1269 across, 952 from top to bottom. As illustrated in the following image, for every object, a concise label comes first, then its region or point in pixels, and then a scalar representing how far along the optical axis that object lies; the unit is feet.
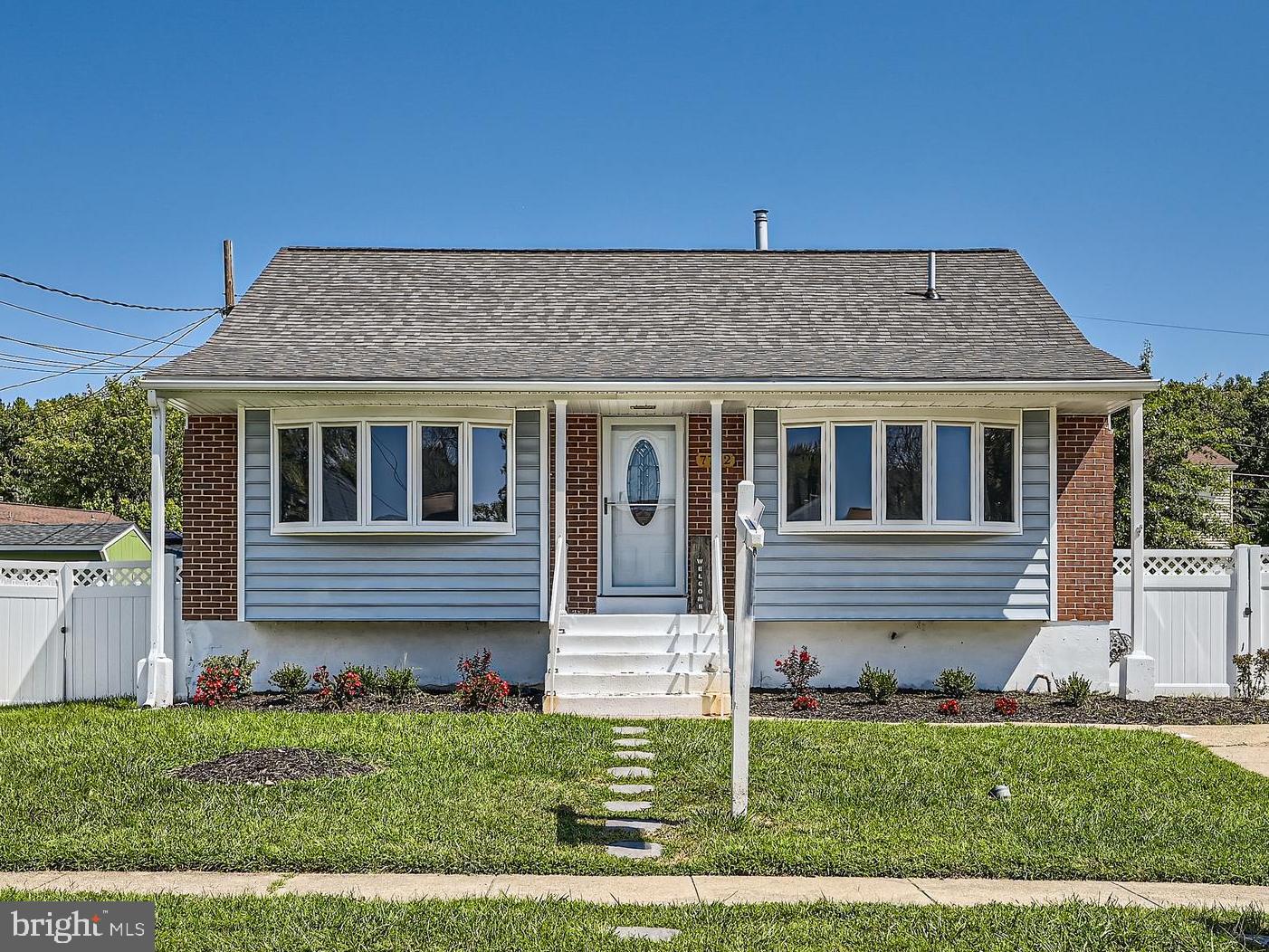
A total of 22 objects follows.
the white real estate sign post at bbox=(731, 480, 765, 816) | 22.24
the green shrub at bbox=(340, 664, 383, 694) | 38.09
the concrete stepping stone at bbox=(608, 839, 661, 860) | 19.88
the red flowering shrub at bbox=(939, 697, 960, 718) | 35.58
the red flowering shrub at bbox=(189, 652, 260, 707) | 37.04
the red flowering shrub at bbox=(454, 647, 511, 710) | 35.86
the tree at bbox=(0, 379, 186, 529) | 109.70
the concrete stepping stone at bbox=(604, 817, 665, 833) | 21.56
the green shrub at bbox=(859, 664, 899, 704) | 37.60
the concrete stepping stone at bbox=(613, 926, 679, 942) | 15.64
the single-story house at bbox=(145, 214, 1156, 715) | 38.83
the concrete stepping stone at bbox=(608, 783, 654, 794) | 24.65
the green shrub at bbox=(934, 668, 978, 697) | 38.55
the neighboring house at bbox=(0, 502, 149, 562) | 58.03
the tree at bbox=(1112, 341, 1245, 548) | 73.41
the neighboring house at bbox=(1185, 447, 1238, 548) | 83.20
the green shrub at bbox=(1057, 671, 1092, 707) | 37.52
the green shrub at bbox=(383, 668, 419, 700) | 37.73
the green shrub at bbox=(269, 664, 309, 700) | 37.96
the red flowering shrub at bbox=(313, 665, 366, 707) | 36.47
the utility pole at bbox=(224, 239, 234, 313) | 70.69
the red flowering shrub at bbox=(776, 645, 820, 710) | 38.70
